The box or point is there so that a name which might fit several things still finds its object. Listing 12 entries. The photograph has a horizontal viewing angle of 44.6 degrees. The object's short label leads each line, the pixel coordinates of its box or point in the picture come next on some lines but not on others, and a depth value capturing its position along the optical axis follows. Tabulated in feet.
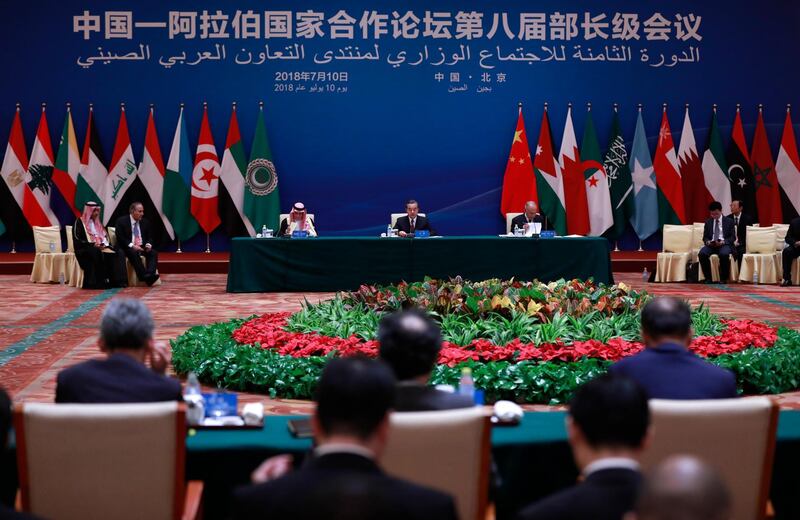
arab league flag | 46.78
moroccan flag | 46.85
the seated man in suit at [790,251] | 40.60
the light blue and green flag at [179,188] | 46.93
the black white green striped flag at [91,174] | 46.21
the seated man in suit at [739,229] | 41.57
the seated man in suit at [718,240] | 41.09
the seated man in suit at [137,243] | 39.42
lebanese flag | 46.24
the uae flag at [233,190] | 47.09
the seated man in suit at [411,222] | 38.99
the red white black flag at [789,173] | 47.19
